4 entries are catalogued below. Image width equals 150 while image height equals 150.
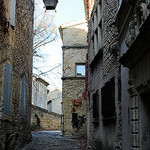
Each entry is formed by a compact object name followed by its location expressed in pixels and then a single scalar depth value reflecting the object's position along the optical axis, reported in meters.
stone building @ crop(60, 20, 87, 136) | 18.50
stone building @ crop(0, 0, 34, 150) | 7.95
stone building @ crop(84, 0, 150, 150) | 4.34
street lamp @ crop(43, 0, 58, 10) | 5.05
